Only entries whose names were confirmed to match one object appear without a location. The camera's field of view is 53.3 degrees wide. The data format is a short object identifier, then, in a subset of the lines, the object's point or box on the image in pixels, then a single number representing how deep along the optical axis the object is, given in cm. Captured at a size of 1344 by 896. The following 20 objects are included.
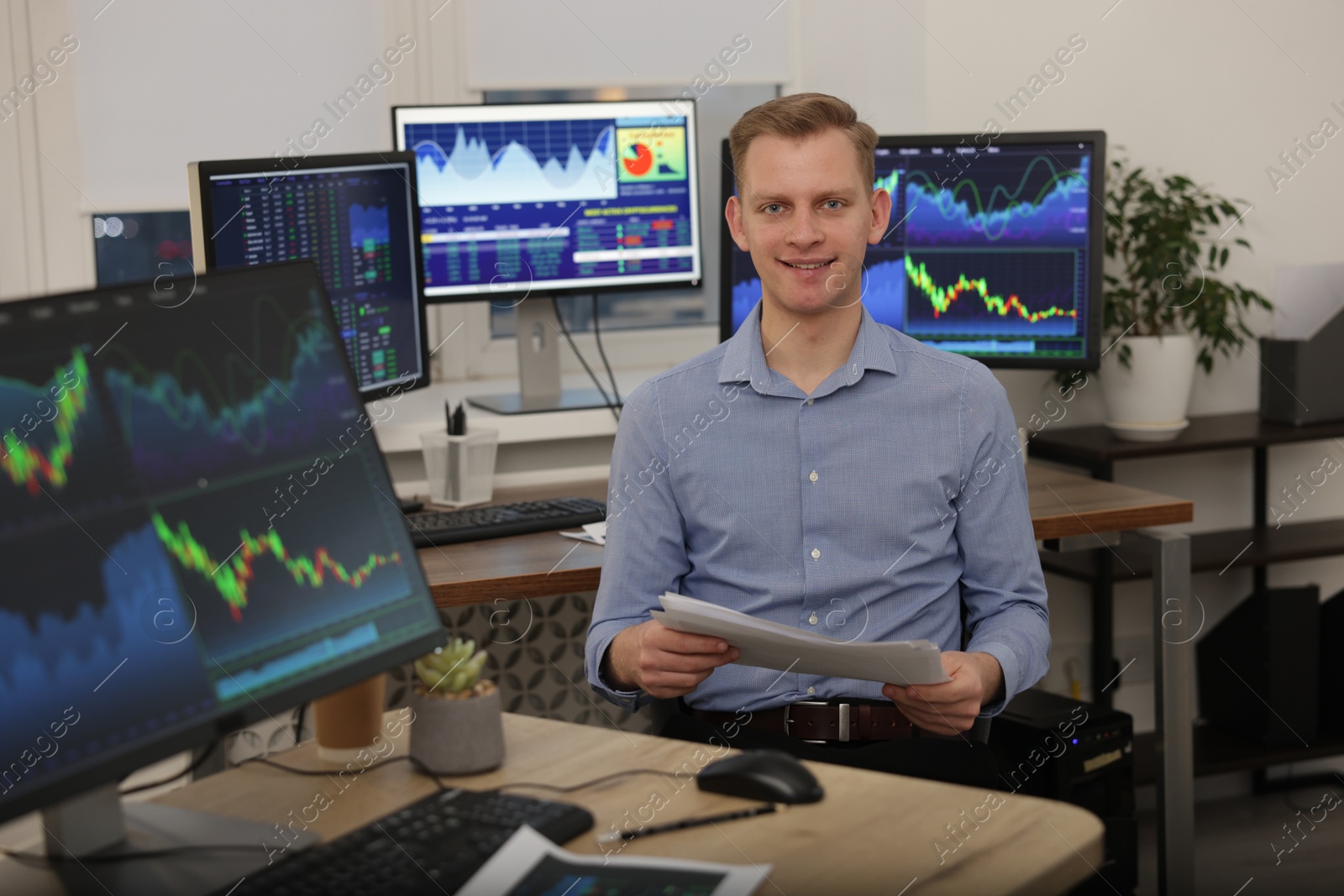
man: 171
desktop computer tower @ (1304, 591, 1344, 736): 297
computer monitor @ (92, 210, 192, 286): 258
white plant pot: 283
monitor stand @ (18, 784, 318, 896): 98
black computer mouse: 112
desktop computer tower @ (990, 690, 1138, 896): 239
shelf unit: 283
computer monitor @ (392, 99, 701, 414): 252
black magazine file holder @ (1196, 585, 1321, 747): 294
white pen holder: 240
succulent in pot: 123
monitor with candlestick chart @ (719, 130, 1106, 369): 255
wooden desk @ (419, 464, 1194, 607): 193
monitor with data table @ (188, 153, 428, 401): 204
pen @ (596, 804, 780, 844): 105
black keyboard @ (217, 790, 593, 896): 97
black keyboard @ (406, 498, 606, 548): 214
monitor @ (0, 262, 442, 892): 93
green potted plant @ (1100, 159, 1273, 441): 284
